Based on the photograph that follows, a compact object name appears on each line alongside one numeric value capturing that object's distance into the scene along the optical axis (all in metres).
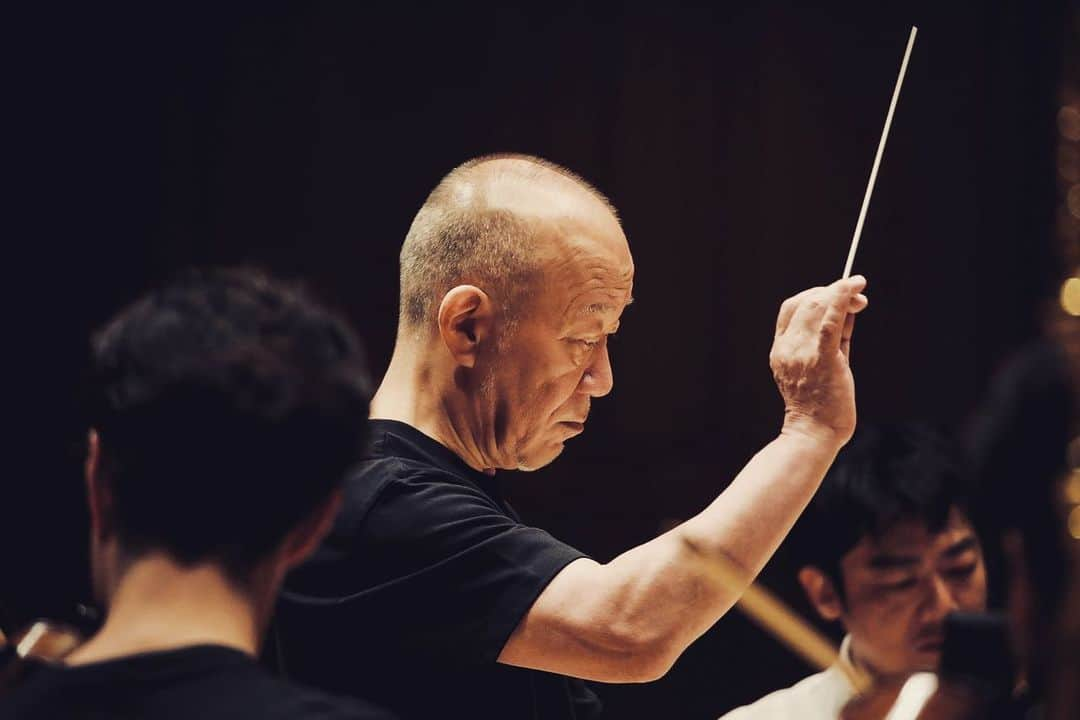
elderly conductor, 5.33
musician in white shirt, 5.80
